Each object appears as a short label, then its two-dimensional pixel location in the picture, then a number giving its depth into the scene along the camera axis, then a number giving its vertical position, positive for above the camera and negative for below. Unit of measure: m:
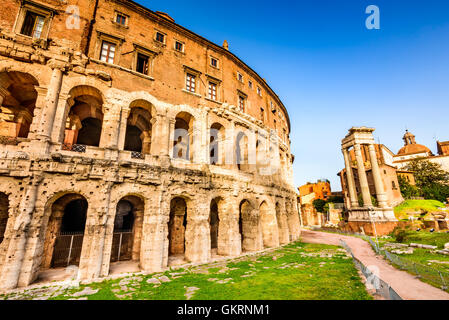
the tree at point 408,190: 40.28 +3.55
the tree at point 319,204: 46.94 +1.22
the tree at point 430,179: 37.94 +5.90
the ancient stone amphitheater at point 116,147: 9.56 +4.12
